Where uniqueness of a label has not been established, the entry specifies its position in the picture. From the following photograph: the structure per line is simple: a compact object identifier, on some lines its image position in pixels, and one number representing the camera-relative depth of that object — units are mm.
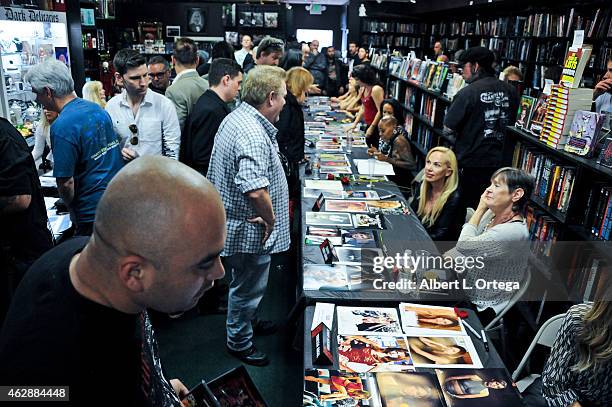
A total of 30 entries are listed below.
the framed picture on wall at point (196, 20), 9555
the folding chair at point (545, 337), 1953
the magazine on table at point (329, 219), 2771
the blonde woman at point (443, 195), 3047
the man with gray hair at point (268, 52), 4699
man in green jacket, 3631
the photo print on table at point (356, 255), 2293
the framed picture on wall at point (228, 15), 9455
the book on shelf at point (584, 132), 2443
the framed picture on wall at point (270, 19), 9562
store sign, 4175
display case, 4109
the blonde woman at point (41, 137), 3350
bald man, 763
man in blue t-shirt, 2344
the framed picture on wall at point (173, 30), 9695
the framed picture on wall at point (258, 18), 9562
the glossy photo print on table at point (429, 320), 1811
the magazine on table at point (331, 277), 2084
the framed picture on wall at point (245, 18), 9523
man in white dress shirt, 2936
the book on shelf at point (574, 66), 2590
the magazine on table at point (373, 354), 1608
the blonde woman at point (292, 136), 3609
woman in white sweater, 2379
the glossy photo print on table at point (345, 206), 3014
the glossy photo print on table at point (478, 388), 1441
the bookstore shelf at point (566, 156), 2318
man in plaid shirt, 2174
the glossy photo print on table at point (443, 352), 1639
